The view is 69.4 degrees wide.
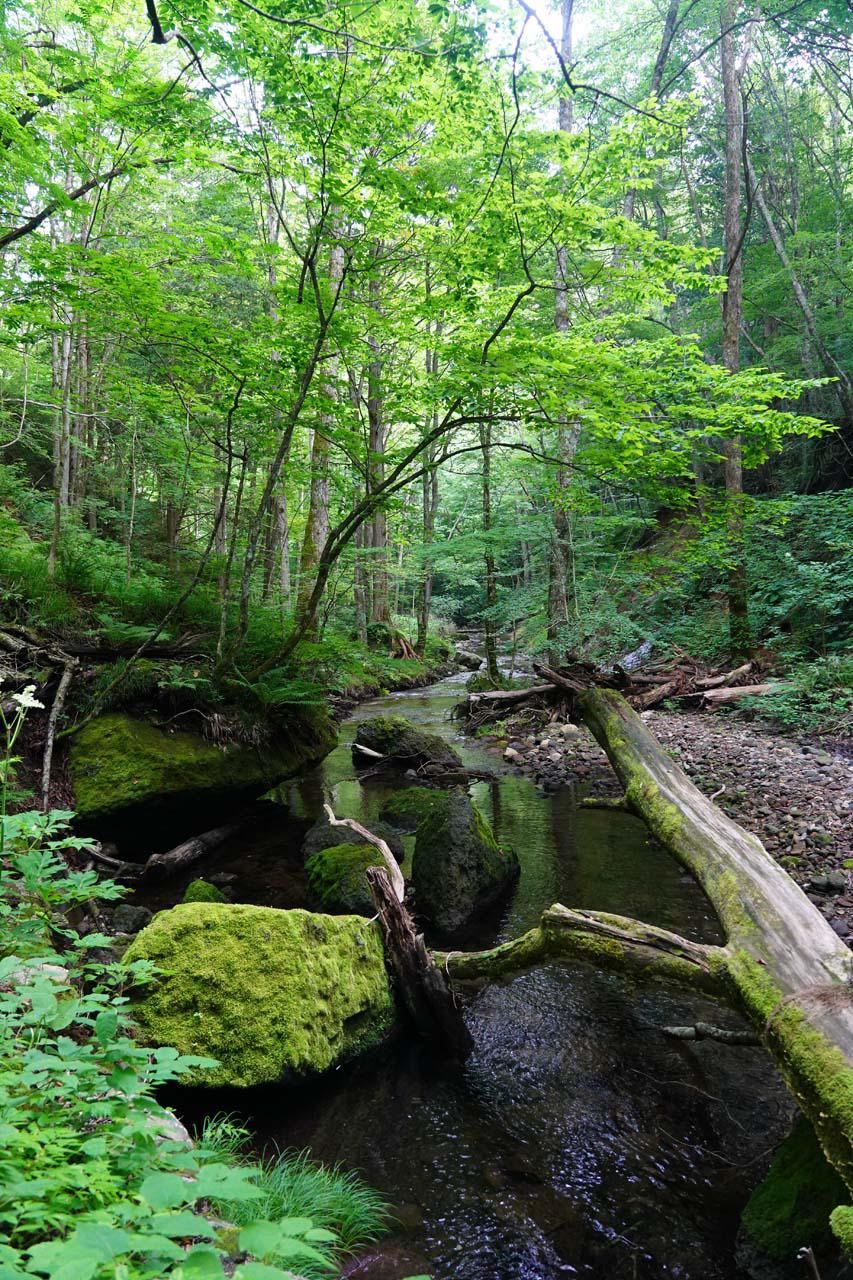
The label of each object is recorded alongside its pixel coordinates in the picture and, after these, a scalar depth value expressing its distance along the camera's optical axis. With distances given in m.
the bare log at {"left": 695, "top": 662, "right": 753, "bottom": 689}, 11.59
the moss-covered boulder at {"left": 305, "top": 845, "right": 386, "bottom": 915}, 5.52
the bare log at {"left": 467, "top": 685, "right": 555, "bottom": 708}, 11.78
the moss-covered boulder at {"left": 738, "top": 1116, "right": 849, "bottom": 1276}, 2.51
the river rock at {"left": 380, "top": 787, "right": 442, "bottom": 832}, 8.12
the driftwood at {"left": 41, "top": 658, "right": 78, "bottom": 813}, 5.52
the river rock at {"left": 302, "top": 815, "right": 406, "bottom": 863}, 6.88
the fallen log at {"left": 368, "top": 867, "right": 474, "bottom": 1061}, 4.11
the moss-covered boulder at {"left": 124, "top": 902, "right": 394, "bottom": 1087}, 3.45
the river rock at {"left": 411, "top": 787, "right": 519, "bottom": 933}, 5.69
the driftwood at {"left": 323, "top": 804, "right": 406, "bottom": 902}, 4.38
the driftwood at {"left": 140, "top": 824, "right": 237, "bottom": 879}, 6.11
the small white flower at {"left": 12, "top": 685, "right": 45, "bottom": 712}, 2.89
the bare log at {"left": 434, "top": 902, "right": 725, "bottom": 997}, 3.41
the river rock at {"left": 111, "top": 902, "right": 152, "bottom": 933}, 4.84
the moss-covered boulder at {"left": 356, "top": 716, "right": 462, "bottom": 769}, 10.64
